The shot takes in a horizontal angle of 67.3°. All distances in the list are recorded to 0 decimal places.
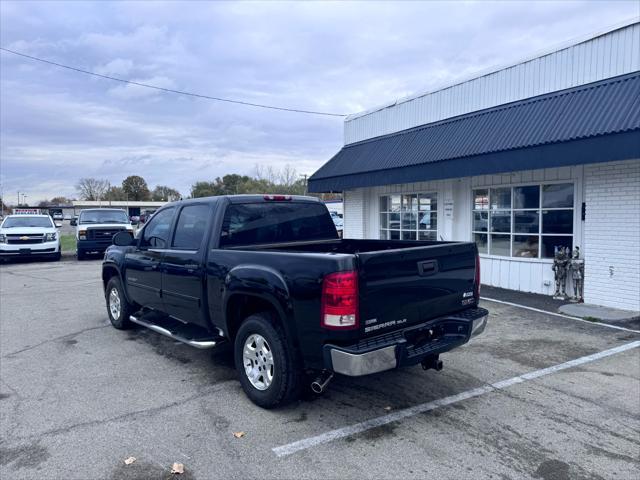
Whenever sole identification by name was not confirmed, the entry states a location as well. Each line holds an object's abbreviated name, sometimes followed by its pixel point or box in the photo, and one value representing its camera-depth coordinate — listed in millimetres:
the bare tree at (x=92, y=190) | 111812
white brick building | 8023
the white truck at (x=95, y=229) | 18203
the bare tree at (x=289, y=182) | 64200
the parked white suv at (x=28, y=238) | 17078
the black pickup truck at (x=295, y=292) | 3666
